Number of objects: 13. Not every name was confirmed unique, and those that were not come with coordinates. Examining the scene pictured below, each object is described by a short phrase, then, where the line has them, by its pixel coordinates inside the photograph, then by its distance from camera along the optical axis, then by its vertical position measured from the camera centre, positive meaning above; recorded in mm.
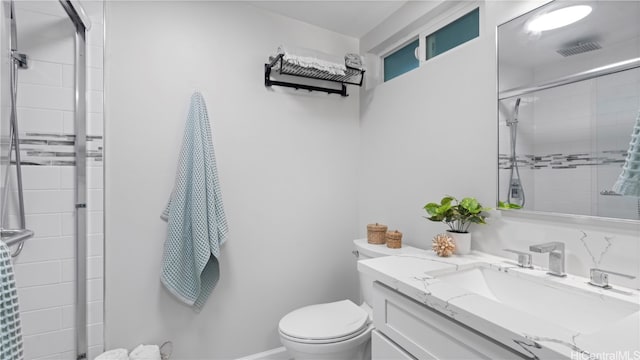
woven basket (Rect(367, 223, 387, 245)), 1775 -322
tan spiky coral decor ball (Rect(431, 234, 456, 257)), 1300 -289
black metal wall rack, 1838 +690
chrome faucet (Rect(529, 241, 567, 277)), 1022 -266
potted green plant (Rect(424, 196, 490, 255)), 1324 -161
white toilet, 1384 -723
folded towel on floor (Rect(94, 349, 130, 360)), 1401 -836
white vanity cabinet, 756 -452
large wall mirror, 939 +266
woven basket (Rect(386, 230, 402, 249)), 1664 -335
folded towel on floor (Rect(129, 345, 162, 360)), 1463 -862
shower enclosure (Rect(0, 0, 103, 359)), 1254 +13
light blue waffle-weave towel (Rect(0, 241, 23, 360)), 632 -293
